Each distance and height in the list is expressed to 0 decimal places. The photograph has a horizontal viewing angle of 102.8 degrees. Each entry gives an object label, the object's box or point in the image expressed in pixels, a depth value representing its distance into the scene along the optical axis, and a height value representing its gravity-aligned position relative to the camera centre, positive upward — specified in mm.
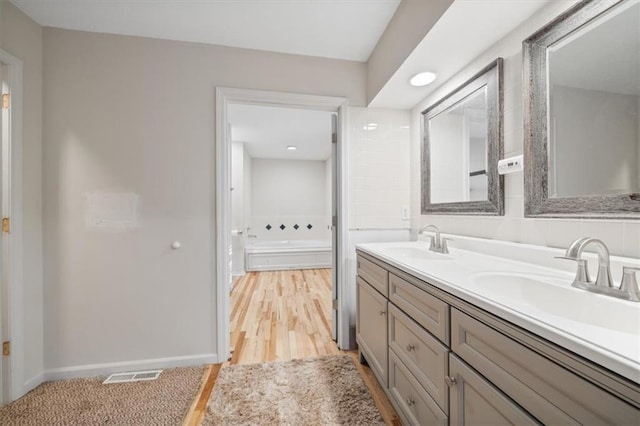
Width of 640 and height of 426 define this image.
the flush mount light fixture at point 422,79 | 1701 +920
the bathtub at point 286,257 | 4766 -822
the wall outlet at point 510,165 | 1236 +241
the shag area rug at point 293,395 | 1408 -1123
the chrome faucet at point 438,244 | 1620 -199
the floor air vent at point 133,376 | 1750 -1132
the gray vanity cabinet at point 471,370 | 516 -449
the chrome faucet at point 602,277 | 746 -203
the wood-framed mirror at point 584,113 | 878 +394
